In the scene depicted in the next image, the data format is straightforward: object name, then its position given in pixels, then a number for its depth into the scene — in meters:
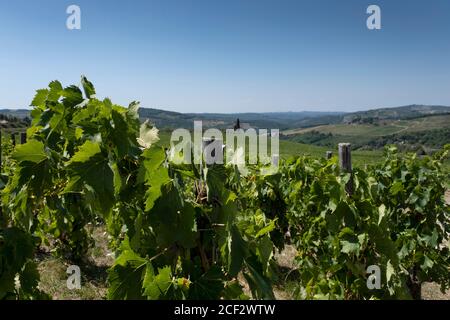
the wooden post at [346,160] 3.16
